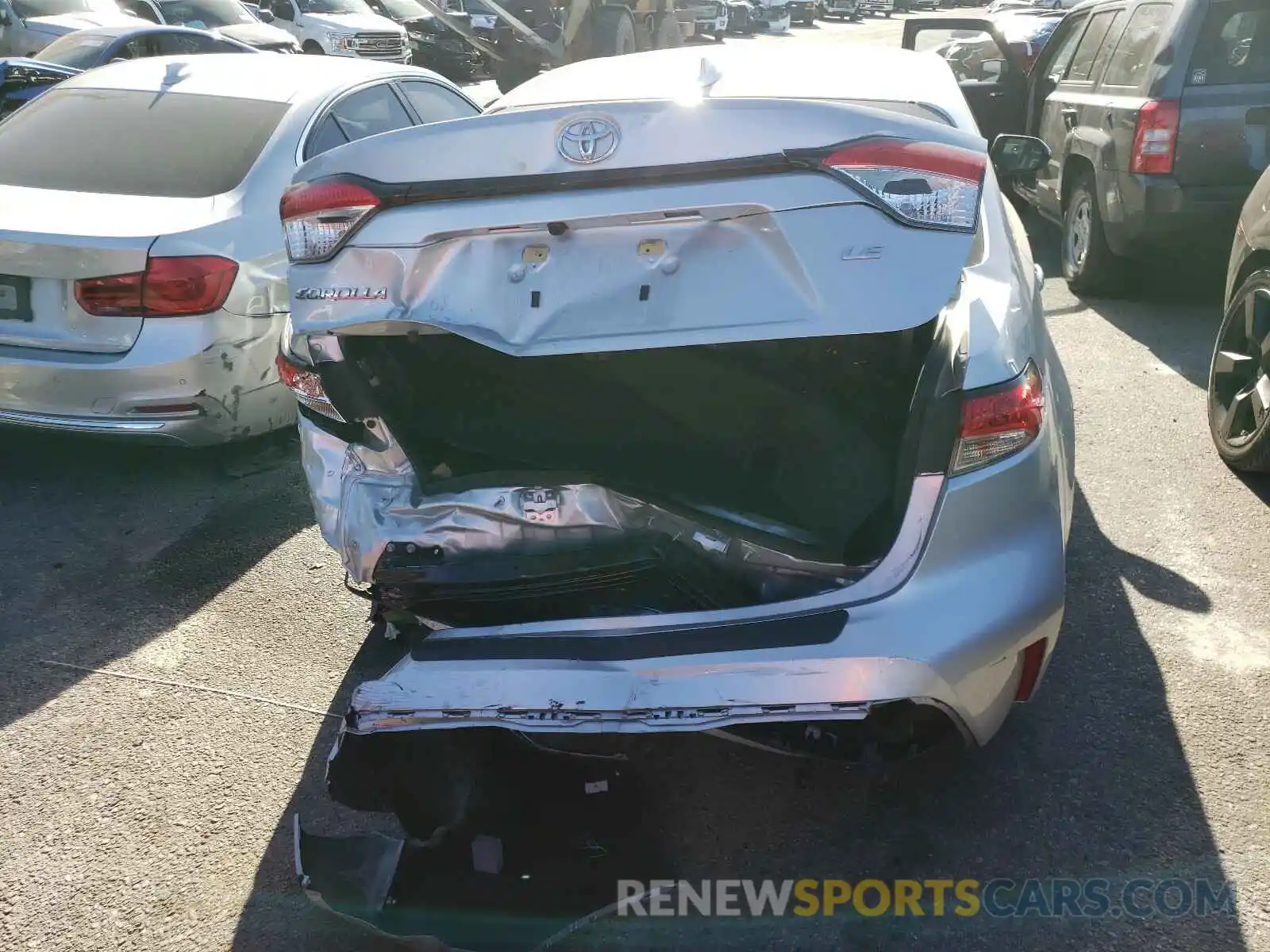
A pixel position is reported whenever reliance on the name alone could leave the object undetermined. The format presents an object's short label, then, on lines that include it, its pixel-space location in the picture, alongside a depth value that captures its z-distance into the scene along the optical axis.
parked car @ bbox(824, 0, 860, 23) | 40.72
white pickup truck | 18.53
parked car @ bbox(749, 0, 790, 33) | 33.97
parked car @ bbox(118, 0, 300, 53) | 14.62
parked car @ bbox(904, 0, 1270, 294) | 6.00
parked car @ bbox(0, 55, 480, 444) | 4.14
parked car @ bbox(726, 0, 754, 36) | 32.19
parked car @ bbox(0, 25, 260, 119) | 9.66
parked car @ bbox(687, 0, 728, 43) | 28.86
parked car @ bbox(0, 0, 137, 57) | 13.54
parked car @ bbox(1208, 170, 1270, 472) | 4.23
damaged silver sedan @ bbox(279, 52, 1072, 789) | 2.12
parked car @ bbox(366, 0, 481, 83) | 20.64
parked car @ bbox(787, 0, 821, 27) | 37.66
